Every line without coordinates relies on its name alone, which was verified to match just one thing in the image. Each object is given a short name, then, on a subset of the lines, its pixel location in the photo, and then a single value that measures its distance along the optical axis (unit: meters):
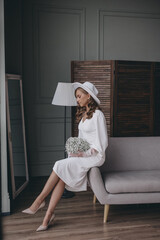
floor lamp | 3.68
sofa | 2.94
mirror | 3.63
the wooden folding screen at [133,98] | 4.18
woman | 2.92
